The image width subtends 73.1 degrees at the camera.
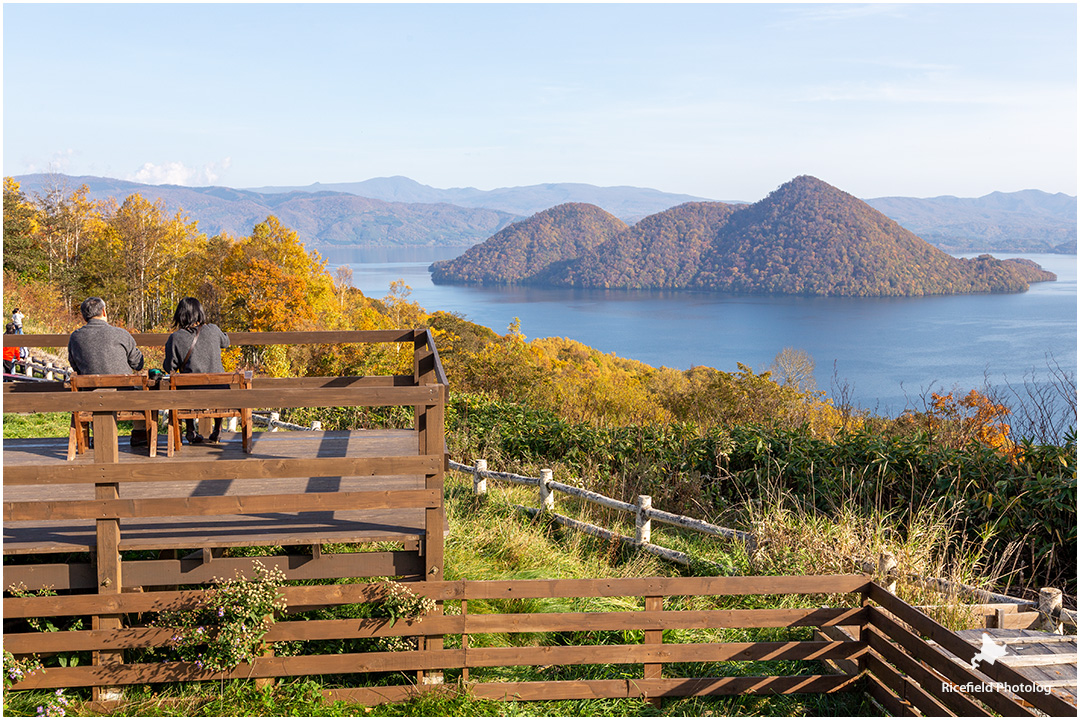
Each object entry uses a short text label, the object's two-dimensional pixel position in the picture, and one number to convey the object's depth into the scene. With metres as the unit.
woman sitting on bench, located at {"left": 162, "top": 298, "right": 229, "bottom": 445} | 6.03
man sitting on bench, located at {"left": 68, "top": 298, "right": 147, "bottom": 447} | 5.79
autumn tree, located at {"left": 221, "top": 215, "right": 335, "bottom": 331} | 40.72
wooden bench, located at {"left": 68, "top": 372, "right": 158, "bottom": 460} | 5.22
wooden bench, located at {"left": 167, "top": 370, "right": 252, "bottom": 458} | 5.63
